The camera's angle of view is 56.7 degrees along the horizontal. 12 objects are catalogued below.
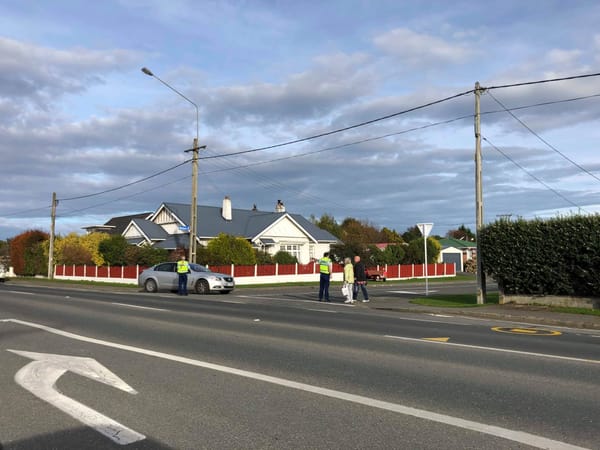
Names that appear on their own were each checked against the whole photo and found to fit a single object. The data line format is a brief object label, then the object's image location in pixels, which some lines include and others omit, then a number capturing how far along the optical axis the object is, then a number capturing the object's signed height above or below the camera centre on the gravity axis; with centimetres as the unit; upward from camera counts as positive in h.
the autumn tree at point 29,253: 4800 +129
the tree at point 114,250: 4091 +137
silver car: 2409 -50
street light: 2919 +377
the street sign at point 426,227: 2225 +169
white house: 4653 +343
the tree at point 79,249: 4381 +152
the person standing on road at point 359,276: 2003 -26
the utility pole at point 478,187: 1941 +287
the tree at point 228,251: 3678 +117
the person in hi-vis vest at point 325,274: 2077 -19
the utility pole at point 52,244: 4322 +186
